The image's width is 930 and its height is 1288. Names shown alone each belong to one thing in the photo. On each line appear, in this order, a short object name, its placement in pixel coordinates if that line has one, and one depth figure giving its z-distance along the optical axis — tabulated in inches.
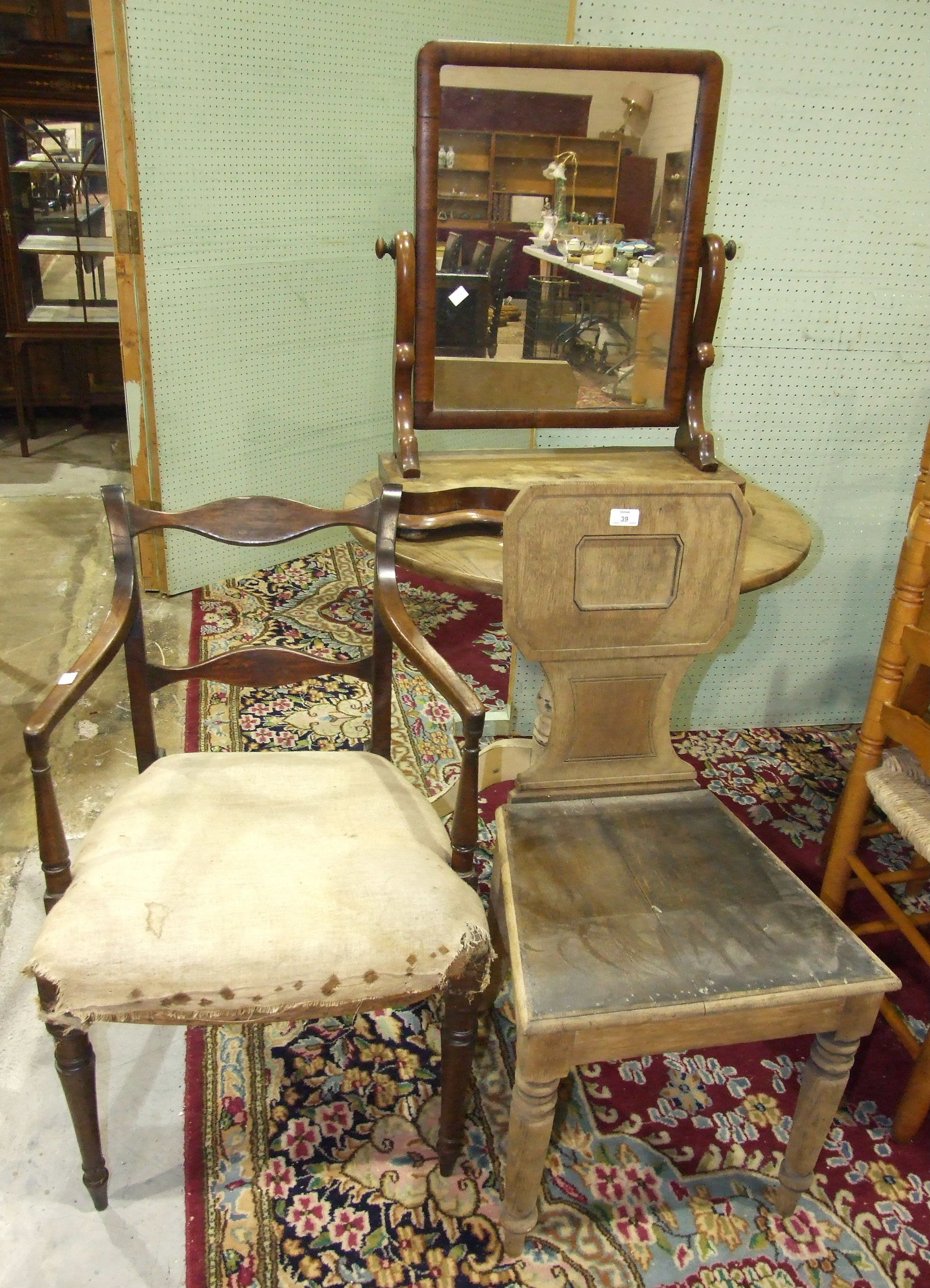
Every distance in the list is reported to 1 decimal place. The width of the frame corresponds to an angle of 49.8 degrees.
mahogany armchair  48.9
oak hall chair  50.0
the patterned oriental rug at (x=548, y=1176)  57.0
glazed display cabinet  161.6
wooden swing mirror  73.1
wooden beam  112.5
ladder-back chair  64.6
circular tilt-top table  65.4
